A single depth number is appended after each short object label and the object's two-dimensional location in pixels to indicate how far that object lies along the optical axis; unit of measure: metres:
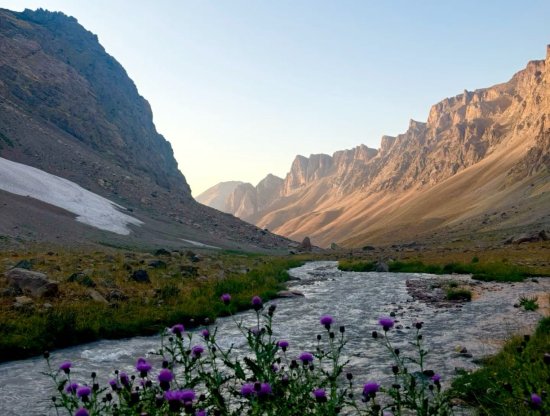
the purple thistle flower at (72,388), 5.00
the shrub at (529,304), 15.68
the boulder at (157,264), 28.25
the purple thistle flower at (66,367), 5.20
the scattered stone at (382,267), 37.19
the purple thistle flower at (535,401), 3.45
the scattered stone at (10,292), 15.78
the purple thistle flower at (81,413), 3.83
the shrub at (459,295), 20.12
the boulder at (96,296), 16.94
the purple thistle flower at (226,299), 5.96
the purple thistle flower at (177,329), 5.61
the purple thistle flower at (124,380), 4.88
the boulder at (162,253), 38.77
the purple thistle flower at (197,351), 5.38
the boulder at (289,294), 23.17
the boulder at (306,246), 98.27
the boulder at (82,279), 18.72
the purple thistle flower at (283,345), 5.37
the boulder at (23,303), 14.60
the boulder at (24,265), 20.27
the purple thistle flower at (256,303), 5.91
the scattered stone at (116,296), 17.78
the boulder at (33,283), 16.41
